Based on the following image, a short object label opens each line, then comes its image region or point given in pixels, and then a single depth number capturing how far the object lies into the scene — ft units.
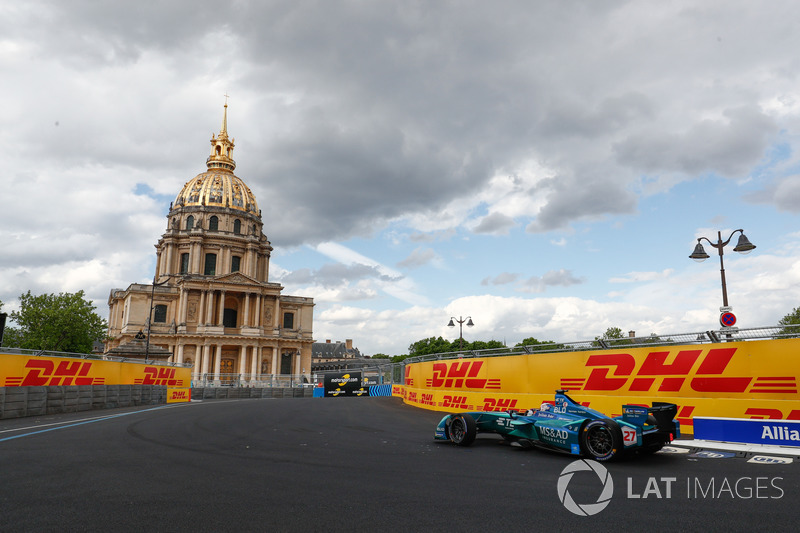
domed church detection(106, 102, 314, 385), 258.78
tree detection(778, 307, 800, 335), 164.08
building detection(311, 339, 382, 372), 504.02
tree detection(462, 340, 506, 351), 364.64
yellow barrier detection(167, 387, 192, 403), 108.99
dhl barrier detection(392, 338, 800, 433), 38.68
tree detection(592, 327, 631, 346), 271.41
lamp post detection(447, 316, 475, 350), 116.45
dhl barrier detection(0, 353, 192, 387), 58.29
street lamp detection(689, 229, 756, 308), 55.67
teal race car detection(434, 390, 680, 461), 29.09
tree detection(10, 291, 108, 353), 225.35
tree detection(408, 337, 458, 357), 359.58
